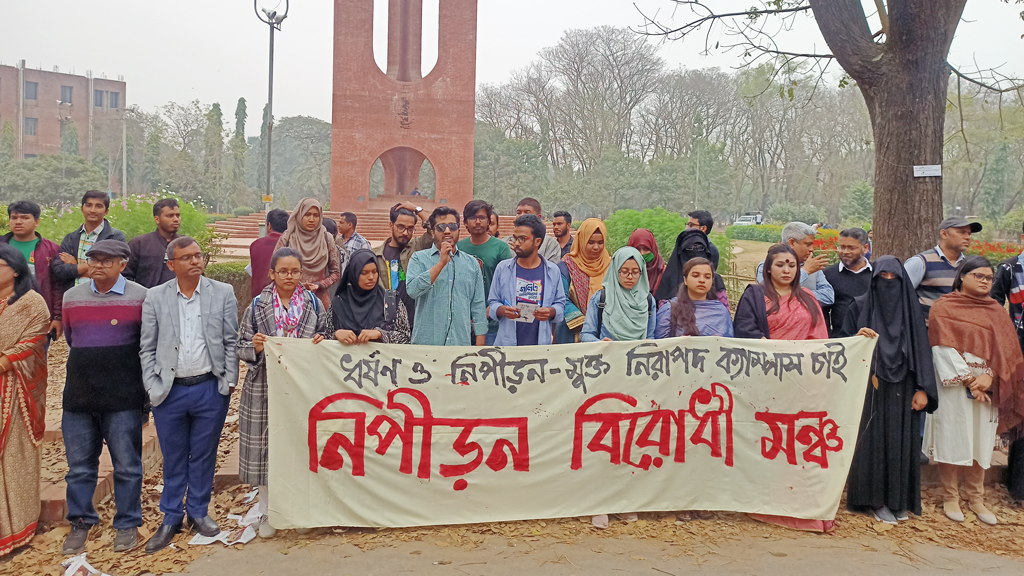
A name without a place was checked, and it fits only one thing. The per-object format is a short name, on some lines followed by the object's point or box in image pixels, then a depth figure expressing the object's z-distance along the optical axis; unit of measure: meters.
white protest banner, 3.38
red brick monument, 22.14
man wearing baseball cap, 4.17
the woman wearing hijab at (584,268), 4.22
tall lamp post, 12.16
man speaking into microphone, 3.93
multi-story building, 53.44
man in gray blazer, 3.21
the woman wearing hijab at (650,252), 4.45
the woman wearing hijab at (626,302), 3.73
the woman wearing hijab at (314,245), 4.71
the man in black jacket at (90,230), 4.65
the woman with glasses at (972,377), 3.77
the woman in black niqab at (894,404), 3.70
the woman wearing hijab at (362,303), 3.48
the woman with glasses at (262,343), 3.35
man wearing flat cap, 3.18
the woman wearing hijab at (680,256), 4.45
